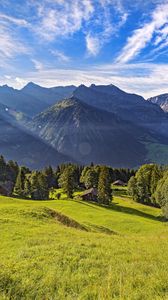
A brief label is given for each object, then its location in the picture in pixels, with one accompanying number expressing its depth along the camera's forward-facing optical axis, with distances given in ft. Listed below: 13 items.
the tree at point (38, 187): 361.30
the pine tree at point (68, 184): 345.31
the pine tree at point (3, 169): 412.20
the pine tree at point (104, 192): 329.09
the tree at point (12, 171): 437.17
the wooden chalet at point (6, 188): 333.05
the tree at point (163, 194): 282.21
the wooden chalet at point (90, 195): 356.18
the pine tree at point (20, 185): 376.64
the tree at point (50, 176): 485.97
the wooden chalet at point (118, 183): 541.63
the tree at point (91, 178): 409.90
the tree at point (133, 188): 382.98
